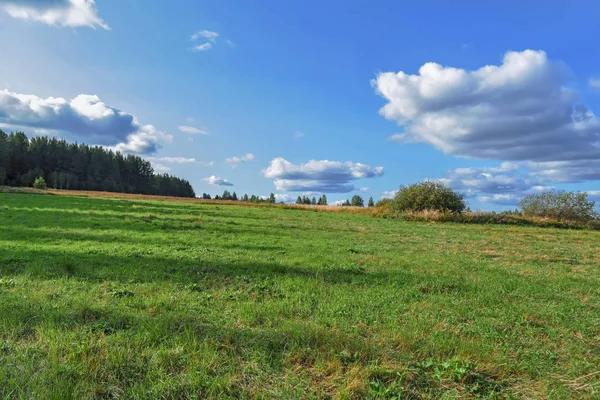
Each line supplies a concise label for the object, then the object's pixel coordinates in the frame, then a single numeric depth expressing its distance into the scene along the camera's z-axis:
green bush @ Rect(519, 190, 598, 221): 37.97
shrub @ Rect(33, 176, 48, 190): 74.44
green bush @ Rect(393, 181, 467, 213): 40.81
